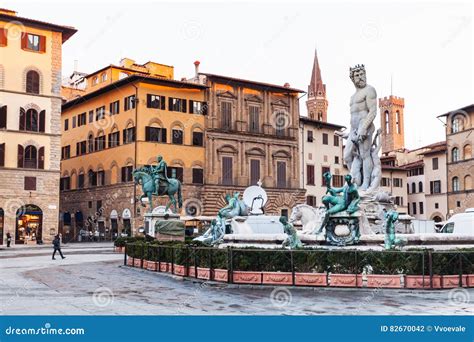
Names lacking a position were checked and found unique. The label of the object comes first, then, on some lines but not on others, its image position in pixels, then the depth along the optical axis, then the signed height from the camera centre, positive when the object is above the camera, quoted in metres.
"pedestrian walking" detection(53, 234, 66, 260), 25.42 -1.44
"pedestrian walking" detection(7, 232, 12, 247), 38.49 -1.92
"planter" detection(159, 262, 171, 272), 17.67 -1.72
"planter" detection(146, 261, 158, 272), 18.54 -1.78
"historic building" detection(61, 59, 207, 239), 49.25 +5.62
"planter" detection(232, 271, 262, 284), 13.95 -1.60
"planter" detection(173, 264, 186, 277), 16.23 -1.66
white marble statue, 20.12 +2.57
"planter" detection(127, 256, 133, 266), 21.05 -1.84
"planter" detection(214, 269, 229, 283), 14.29 -1.60
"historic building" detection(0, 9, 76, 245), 42.47 +5.92
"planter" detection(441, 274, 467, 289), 13.20 -1.61
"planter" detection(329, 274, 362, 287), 13.29 -1.58
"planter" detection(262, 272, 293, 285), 13.80 -1.60
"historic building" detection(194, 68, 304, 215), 53.00 +6.21
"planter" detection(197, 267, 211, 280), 14.97 -1.62
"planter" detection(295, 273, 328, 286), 13.52 -1.60
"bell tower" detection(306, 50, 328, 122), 116.88 +20.90
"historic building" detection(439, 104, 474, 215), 61.00 +5.16
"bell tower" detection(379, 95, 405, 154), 122.75 +17.51
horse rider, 27.25 +1.58
